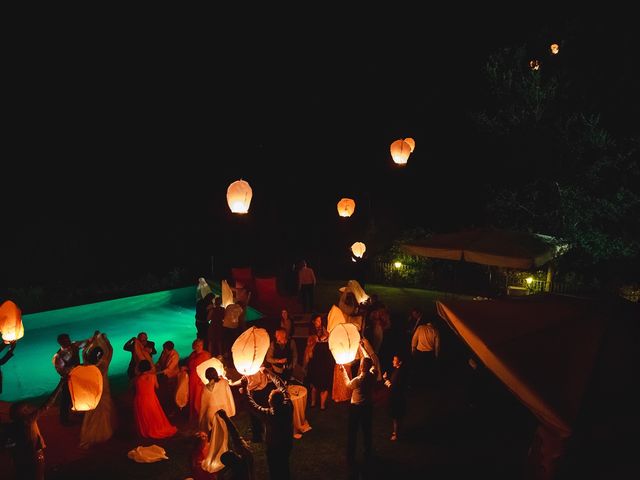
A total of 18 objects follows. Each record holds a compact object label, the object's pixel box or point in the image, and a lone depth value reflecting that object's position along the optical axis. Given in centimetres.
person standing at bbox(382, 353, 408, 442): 620
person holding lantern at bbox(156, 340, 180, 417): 729
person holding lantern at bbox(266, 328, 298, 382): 700
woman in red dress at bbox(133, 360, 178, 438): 664
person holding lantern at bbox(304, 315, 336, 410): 736
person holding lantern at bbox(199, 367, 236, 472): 614
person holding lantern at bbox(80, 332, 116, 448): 656
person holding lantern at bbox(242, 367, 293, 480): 515
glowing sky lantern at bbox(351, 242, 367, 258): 1368
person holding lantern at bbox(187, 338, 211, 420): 688
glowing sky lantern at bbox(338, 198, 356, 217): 1373
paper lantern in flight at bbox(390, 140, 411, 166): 1139
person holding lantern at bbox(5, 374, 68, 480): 501
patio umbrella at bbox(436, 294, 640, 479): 384
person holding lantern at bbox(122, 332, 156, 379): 718
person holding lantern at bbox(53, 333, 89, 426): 703
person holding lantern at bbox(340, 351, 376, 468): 571
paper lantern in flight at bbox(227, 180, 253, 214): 914
